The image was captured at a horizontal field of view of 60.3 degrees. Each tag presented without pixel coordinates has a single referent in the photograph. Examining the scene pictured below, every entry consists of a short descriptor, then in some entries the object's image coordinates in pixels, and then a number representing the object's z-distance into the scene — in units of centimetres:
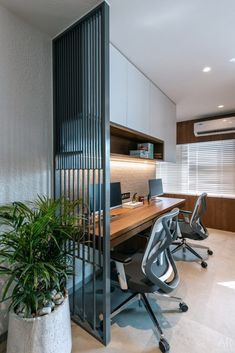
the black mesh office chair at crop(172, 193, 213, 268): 281
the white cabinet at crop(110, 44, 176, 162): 214
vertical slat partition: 150
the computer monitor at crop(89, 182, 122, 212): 249
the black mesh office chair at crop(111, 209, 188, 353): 149
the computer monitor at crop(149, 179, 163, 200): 341
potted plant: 122
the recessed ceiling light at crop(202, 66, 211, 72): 242
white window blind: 433
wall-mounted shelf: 251
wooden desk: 173
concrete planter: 122
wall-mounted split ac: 409
